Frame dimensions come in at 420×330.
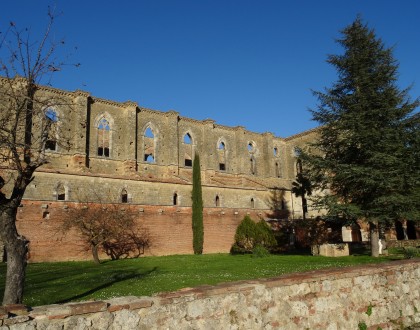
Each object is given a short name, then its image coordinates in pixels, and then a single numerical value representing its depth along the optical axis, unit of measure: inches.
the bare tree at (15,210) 272.5
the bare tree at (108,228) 800.3
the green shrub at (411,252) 564.3
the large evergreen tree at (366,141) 698.8
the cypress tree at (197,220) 1007.0
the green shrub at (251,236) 972.3
